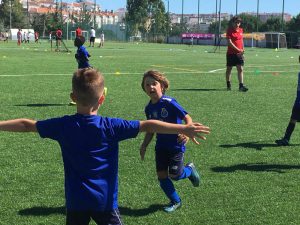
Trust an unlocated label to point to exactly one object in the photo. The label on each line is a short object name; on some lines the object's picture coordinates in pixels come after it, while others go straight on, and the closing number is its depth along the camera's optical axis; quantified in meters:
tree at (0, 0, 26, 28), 109.50
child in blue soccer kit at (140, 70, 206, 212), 5.01
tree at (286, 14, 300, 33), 85.75
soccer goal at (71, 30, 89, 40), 87.75
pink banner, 85.06
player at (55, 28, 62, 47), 39.03
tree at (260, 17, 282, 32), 97.44
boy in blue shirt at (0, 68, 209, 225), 3.26
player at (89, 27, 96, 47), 45.81
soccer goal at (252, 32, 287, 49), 68.30
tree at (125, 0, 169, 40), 101.94
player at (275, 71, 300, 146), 7.72
